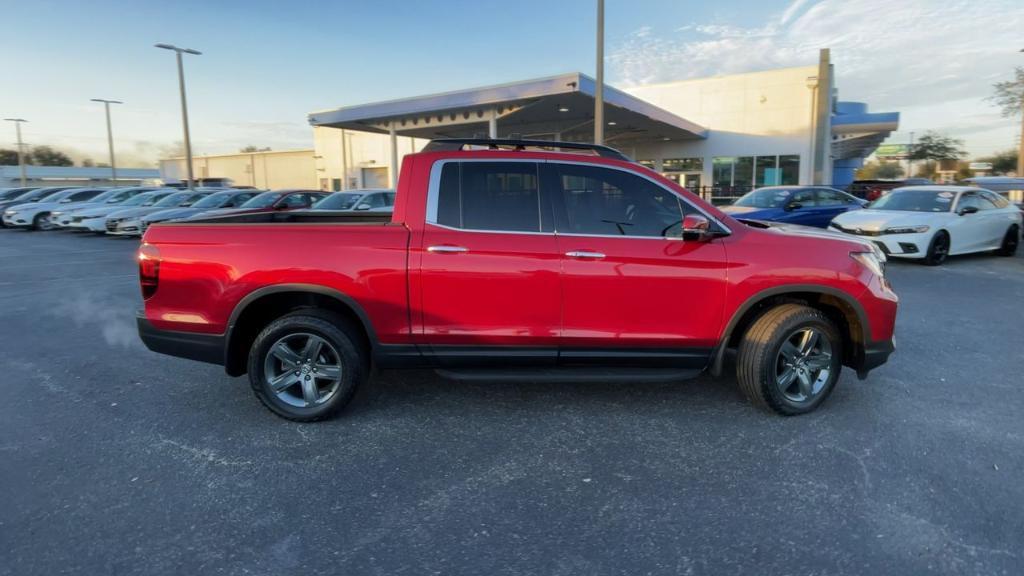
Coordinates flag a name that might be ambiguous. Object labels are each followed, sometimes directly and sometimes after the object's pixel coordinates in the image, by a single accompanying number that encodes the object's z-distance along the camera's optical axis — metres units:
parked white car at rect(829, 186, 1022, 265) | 11.04
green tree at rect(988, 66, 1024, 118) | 30.39
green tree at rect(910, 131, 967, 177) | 56.47
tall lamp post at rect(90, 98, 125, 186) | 40.81
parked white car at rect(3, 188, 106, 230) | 22.53
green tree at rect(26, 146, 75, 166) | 96.56
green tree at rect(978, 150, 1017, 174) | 59.47
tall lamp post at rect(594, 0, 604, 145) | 14.98
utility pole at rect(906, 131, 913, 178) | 59.10
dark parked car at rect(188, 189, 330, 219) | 16.25
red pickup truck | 3.92
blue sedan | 13.16
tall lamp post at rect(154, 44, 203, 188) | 26.38
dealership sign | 67.73
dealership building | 24.20
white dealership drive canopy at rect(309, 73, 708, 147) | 21.00
